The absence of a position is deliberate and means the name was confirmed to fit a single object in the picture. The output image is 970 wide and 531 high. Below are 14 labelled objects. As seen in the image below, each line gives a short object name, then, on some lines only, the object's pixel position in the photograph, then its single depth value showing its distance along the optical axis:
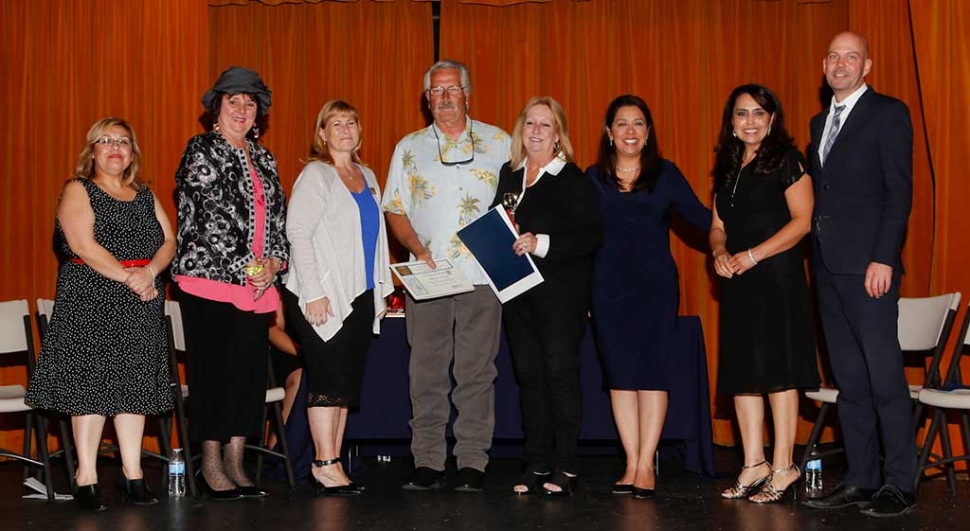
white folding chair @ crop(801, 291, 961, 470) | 4.58
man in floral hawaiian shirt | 4.49
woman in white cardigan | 4.25
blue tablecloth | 4.95
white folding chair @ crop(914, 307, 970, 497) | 4.23
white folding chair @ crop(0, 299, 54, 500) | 4.73
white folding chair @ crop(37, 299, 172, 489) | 4.56
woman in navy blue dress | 4.30
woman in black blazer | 4.29
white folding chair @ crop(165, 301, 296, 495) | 4.64
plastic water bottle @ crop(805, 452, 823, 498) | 4.57
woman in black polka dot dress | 4.20
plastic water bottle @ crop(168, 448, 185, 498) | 4.55
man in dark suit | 3.94
